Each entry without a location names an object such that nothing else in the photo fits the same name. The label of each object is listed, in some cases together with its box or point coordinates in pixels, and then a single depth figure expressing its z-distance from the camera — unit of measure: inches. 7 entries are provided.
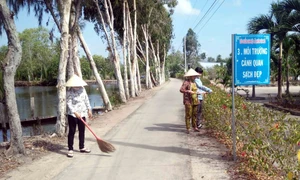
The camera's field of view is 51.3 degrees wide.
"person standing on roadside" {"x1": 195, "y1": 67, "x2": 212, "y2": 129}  333.4
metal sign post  195.0
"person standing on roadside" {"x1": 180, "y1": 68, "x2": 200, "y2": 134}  320.8
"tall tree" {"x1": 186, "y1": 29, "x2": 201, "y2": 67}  4468.5
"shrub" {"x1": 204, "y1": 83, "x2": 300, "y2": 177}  157.5
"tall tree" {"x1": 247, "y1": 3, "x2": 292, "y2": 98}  631.2
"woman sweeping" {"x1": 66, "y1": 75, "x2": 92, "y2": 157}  260.5
